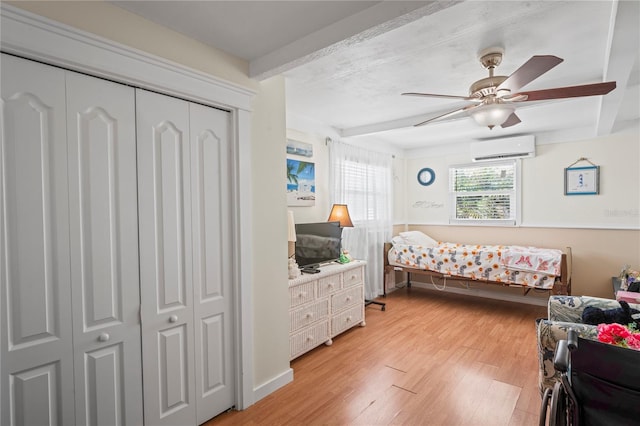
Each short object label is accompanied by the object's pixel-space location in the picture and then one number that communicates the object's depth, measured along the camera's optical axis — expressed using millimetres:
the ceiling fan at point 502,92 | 1959
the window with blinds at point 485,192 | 4938
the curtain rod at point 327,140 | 4195
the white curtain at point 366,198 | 4336
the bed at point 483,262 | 3826
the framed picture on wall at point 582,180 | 4293
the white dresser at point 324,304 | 2920
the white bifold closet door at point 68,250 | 1407
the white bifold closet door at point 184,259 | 1823
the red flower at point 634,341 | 1470
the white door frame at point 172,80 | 1390
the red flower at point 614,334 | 1554
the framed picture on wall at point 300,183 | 3682
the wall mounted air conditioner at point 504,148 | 4629
